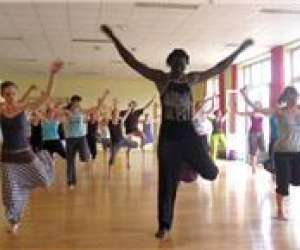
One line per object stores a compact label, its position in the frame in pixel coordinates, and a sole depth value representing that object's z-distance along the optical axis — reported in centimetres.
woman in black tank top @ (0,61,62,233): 368
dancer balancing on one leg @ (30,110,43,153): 686
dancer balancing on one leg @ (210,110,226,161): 1039
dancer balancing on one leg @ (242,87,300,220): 417
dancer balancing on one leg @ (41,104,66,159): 704
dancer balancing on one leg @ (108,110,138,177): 791
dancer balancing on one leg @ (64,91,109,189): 625
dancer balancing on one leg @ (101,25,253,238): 350
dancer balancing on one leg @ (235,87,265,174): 833
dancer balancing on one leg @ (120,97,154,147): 836
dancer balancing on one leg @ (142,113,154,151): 1274
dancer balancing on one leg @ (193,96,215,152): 688
